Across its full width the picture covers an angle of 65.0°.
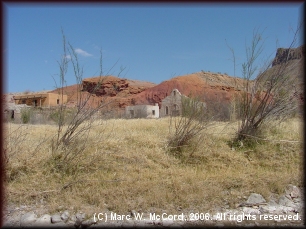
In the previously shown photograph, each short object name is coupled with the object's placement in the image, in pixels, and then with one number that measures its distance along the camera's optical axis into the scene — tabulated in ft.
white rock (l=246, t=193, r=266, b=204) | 14.51
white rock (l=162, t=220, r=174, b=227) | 12.39
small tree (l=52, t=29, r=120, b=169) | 18.48
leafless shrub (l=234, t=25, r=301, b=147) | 23.62
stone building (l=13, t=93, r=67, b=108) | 110.06
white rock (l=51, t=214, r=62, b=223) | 12.54
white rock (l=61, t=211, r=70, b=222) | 12.62
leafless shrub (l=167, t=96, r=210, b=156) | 21.80
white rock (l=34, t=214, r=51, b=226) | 12.45
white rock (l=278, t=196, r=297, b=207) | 14.60
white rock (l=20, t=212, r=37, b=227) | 12.47
